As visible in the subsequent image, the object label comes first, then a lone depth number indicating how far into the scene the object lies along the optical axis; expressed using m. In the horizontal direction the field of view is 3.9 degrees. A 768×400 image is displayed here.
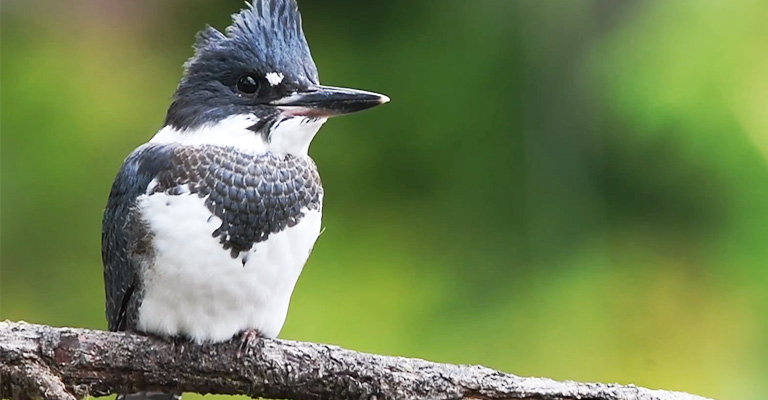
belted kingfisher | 4.95
